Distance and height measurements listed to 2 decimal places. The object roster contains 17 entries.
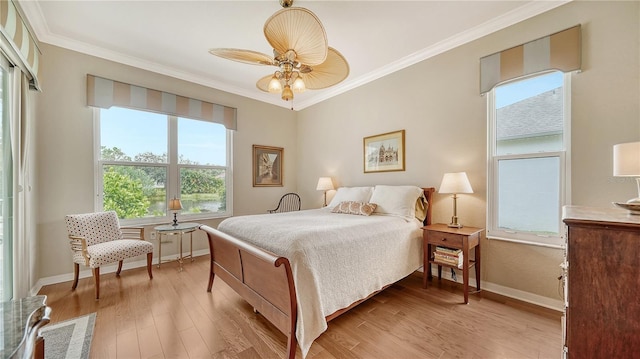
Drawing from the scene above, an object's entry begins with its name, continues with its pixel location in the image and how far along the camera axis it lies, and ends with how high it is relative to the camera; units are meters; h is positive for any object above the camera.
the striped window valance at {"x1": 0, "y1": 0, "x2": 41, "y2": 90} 1.83 +1.18
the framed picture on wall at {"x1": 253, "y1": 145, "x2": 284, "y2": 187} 4.62 +0.26
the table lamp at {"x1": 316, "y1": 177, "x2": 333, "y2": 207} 4.24 -0.09
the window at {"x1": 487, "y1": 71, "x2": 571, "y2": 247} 2.24 +0.21
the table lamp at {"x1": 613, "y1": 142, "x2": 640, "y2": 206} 1.26 +0.10
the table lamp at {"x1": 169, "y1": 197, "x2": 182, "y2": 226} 3.27 -0.36
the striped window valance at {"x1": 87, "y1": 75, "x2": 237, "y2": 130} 3.05 +1.13
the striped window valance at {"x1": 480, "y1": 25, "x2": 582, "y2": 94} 2.12 +1.17
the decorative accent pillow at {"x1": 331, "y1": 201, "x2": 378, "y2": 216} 3.01 -0.38
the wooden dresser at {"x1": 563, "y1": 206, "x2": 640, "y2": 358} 0.85 -0.41
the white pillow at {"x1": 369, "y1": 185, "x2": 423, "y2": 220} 2.87 -0.27
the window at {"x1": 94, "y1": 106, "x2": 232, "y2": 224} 3.23 +0.21
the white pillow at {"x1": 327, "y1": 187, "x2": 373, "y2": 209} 3.40 -0.24
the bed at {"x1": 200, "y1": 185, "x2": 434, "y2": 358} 1.59 -0.64
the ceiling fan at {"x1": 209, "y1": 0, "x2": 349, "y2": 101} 1.69 +1.03
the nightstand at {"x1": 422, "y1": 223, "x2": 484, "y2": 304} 2.33 -0.66
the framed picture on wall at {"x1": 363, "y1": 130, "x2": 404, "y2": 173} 3.43 +0.40
